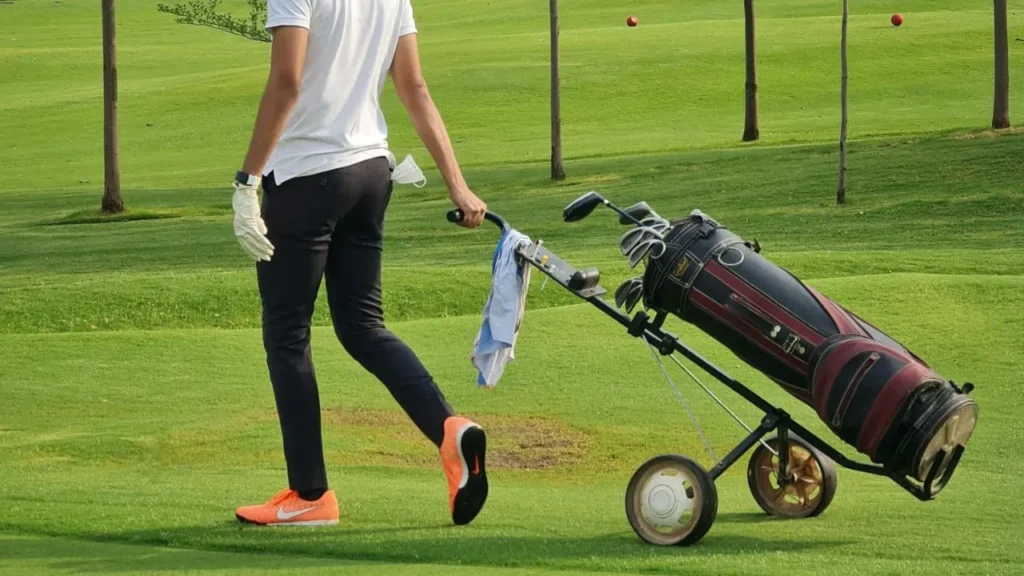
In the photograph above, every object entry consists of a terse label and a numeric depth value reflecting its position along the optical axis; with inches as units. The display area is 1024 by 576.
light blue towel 470.9
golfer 457.1
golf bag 432.8
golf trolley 441.7
